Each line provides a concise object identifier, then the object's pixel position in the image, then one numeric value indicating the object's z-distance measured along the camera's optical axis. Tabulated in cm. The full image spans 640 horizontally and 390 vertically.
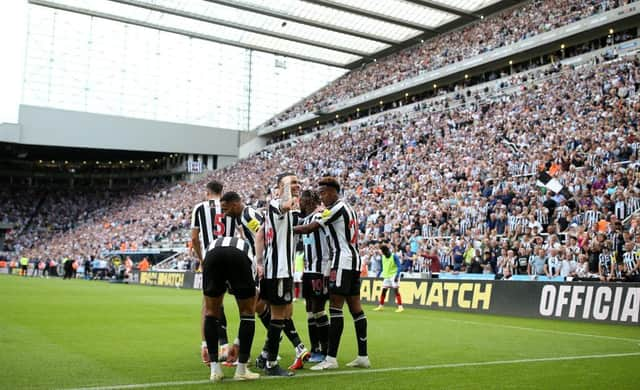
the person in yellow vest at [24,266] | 4464
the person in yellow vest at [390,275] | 1708
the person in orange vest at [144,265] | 3885
